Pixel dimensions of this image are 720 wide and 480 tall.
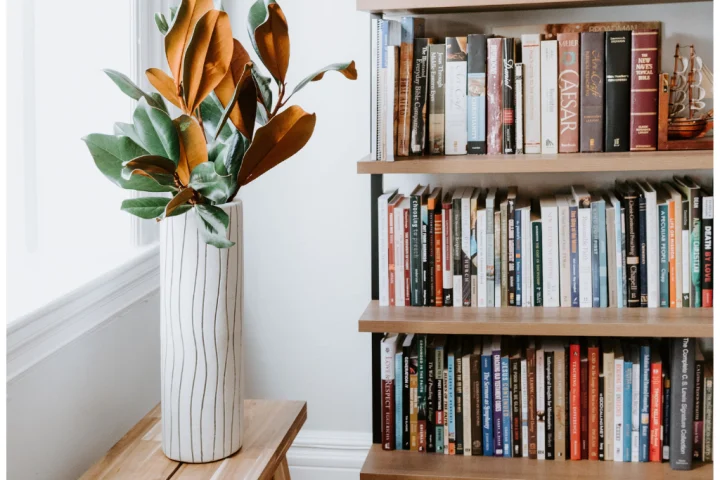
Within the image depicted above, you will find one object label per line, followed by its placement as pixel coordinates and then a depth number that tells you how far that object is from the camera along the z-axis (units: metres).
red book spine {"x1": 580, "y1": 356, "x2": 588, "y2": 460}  1.92
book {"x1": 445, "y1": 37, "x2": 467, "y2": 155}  1.87
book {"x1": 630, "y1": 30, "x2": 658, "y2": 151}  1.80
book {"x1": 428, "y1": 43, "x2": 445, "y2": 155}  1.88
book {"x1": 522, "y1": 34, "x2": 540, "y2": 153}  1.85
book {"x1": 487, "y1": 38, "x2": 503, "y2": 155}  1.85
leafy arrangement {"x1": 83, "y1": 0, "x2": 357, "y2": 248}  1.29
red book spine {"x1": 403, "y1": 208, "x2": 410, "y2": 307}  1.93
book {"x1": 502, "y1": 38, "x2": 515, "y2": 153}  1.85
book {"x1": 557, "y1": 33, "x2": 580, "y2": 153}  1.84
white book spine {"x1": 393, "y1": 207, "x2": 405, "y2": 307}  1.93
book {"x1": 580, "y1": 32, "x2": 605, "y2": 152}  1.83
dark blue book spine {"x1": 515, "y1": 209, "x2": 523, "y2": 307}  1.89
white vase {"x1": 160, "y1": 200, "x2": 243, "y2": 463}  1.37
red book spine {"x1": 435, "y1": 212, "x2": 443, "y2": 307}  1.92
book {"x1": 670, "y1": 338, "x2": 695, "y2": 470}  1.85
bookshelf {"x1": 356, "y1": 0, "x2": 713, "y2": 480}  1.77
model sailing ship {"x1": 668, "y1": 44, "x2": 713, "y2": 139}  1.88
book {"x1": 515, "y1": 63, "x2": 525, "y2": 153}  1.85
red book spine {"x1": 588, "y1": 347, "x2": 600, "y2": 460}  1.91
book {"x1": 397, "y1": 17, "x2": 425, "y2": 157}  1.85
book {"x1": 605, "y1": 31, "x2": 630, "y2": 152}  1.82
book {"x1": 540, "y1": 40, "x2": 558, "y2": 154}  1.84
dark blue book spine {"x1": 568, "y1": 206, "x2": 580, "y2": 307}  1.88
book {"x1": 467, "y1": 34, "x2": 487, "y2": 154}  1.86
